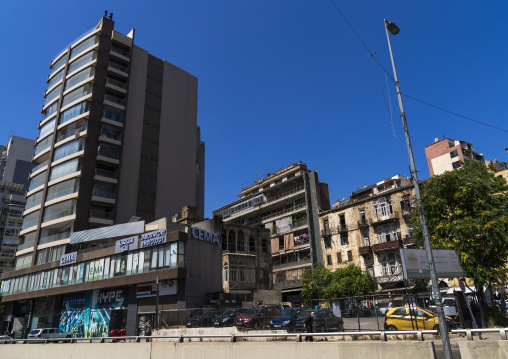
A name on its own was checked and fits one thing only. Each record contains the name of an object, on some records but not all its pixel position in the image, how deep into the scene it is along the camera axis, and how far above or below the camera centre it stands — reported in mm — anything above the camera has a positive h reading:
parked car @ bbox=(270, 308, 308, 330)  19778 -269
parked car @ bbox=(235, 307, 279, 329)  22109 -151
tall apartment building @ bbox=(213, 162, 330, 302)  57062 +15482
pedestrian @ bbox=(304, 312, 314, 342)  17497 -455
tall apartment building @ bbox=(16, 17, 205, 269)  50812 +24902
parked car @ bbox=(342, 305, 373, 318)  18172 -48
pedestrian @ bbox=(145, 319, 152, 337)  27236 -704
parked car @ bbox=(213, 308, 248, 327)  22500 -101
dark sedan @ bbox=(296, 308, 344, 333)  18516 -448
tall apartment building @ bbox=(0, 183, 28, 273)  80625 +21964
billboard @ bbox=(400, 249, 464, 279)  16719 +2028
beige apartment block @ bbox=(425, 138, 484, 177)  68062 +26590
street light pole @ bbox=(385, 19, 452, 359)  10777 +2478
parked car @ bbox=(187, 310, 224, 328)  23328 -181
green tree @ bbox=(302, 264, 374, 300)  42875 +3264
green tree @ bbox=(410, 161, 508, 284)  22094 +5062
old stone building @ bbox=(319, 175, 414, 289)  45906 +9774
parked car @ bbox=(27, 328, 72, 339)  33750 -908
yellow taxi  17438 -483
